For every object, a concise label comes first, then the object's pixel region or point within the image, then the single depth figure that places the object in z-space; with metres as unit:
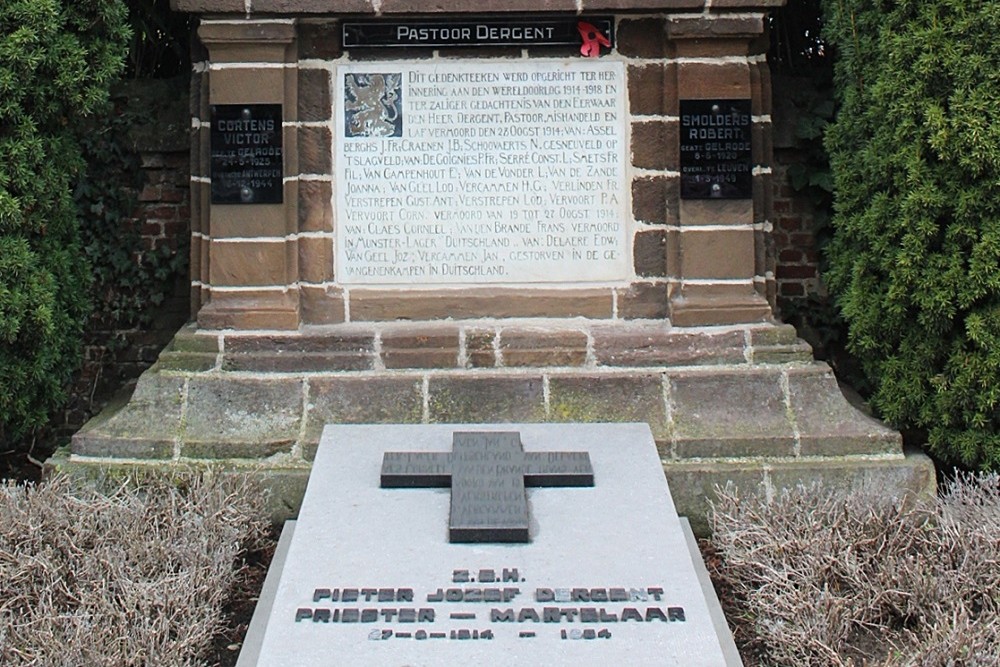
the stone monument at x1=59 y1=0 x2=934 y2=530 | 4.97
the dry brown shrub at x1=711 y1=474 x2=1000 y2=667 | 3.56
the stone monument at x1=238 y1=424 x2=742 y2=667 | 3.13
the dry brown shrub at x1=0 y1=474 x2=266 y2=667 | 3.45
